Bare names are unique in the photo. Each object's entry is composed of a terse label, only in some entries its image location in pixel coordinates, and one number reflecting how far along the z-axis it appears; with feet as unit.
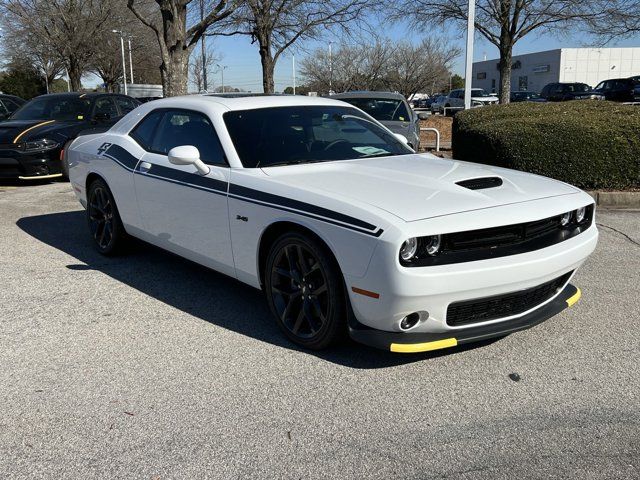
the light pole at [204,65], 108.90
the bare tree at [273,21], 67.69
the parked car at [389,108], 34.58
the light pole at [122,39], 116.70
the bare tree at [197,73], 178.60
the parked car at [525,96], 114.38
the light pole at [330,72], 137.80
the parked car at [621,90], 98.68
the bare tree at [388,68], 133.18
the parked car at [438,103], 120.57
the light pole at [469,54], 45.01
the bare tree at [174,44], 53.11
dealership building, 203.41
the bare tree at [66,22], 103.45
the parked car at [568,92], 103.09
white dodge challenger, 10.57
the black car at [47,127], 33.06
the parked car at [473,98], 113.39
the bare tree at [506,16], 61.11
